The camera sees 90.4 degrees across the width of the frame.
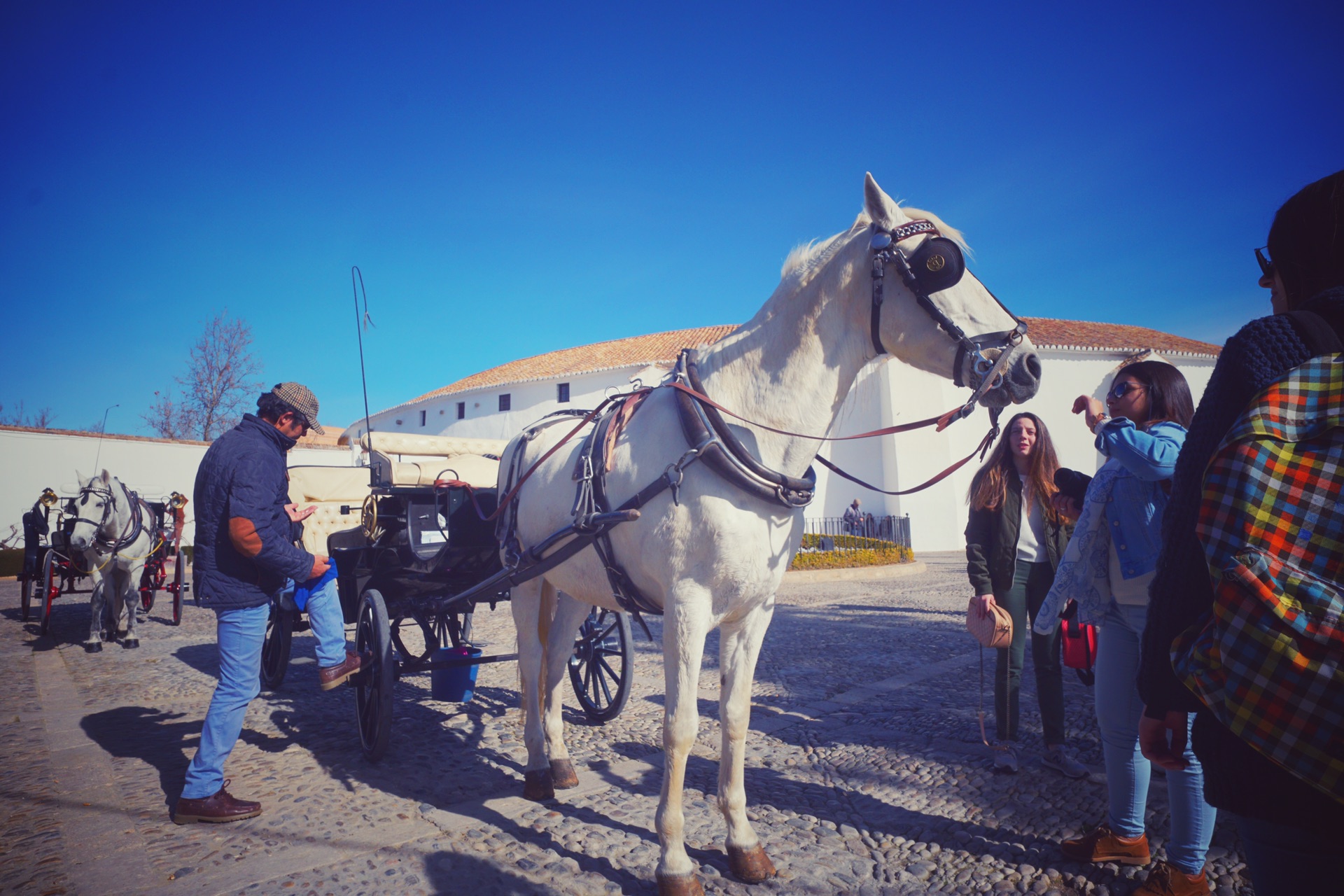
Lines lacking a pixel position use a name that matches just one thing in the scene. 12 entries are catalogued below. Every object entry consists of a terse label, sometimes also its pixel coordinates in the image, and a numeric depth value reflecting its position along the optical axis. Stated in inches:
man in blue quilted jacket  119.4
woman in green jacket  145.2
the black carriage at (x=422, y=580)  156.1
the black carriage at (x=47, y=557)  321.4
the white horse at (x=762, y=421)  90.4
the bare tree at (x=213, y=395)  1215.6
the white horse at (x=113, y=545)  302.8
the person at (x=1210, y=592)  37.9
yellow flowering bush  609.9
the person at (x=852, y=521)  965.8
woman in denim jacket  97.6
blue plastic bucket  178.9
